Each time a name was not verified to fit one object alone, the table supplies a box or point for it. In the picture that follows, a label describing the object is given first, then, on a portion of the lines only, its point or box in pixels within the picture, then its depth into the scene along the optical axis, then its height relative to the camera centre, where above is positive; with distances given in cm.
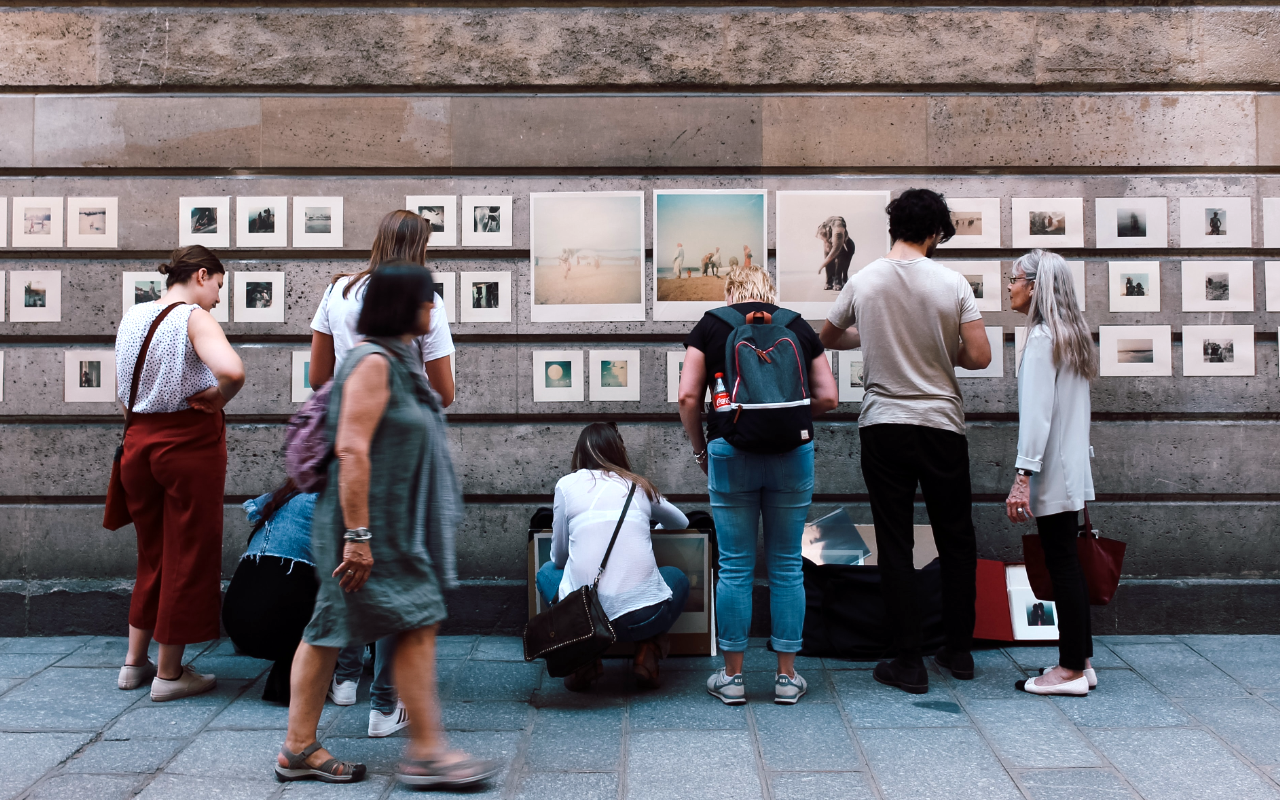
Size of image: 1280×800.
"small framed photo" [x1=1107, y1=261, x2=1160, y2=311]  511 +70
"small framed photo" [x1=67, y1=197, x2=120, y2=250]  513 +109
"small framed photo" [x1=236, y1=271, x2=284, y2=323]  513 +66
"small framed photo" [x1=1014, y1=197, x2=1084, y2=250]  510 +106
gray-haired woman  387 -16
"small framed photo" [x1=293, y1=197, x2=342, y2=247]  511 +108
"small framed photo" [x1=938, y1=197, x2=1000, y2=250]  511 +109
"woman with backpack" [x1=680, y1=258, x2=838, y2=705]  369 -15
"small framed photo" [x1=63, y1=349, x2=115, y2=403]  513 +21
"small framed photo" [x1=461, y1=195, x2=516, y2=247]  511 +108
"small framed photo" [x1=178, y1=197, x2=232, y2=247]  512 +109
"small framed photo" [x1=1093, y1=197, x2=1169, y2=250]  509 +106
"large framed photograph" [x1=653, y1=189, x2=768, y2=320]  512 +96
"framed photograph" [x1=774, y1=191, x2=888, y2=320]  512 +96
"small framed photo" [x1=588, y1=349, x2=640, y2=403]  512 +21
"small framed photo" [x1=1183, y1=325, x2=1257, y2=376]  508 +33
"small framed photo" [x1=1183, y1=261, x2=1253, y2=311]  509 +69
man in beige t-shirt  398 +0
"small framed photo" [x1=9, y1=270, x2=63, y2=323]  515 +67
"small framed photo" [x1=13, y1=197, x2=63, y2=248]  512 +109
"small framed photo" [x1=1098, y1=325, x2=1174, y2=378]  509 +31
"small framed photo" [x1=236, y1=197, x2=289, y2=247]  511 +109
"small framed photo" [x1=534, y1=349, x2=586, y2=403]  512 +20
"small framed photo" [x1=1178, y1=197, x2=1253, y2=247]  509 +106
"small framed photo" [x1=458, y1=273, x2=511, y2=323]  513 +65
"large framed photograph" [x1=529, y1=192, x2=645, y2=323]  513 +90
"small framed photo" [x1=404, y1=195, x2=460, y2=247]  509 +112
